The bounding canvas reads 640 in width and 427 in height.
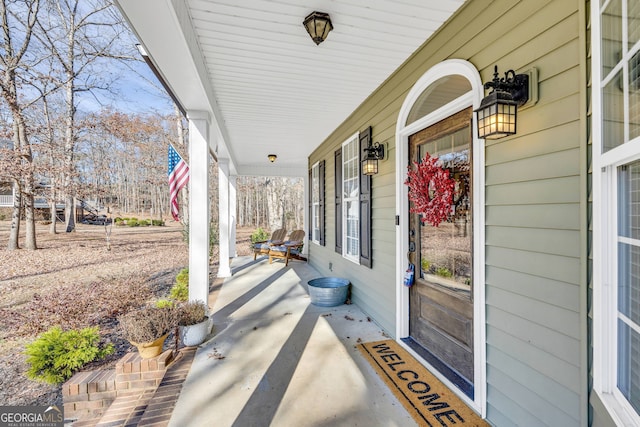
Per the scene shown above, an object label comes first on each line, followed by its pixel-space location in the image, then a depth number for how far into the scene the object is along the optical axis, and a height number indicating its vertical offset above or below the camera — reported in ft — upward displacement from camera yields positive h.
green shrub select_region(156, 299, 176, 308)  10.16 -3.32
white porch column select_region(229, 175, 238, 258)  28.60 -0.46
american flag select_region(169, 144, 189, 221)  12.07 +1.54
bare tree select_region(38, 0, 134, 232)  23.75 +14.28
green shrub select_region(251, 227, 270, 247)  34.62 -3.00
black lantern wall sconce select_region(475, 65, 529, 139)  5.34 +2.00
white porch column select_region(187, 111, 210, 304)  11.05 +0.20
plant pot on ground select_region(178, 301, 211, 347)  9.63 -3.75
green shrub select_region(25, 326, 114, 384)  8.03 -4.07
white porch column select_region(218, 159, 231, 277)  21.04 -0.21
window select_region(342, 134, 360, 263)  14.28 +0.65
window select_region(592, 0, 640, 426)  3.15 +0.03
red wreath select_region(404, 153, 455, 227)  7.70 +0.57
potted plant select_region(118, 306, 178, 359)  7.89 -3.26
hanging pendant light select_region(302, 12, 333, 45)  6.96 +4.51
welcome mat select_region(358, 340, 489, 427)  6.33 -4.48
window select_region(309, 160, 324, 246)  20.95 +0.64
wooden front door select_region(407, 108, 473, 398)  7.26 -1.55
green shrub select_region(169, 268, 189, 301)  14.61 -4.06
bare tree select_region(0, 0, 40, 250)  18.95 +9.26
